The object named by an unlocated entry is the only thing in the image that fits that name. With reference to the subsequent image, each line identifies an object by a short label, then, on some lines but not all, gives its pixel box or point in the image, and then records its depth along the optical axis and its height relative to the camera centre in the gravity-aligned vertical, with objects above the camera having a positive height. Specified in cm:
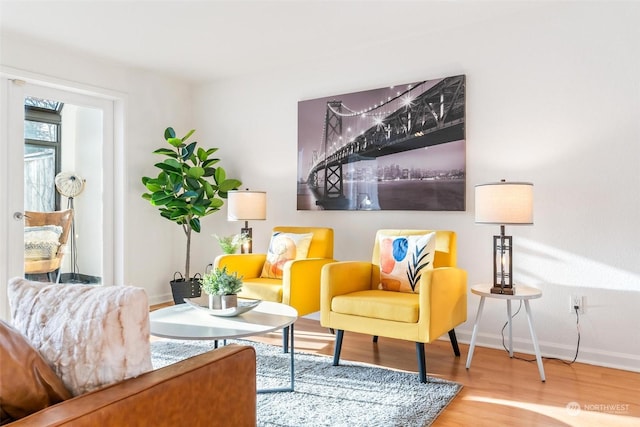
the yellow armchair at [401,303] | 254 -55
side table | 266 -51
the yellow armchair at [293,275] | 316 -48
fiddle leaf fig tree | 441 +24
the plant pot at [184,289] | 444 -77
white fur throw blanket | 101 -27
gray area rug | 212 -96
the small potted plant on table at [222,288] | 240 -41
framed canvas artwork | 348 +51
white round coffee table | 205 -55
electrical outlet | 301 -61
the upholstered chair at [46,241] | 387 -27
